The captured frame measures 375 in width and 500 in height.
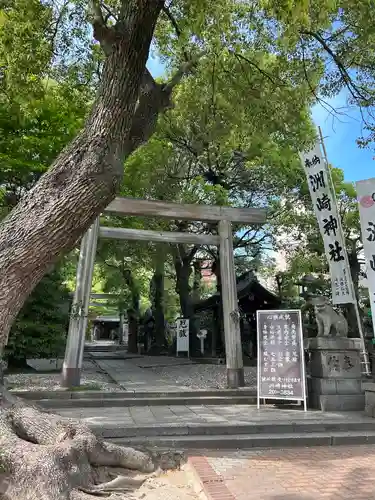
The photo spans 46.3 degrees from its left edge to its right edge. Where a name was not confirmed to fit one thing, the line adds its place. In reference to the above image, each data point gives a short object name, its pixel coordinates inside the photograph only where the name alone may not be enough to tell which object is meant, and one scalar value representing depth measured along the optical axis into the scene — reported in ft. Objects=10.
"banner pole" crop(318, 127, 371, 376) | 34.50
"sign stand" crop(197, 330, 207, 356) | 64.64
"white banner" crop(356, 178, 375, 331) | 26.37
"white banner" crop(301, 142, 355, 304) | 35.19
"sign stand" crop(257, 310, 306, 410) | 26.02
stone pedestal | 26.17
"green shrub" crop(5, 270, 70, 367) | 40.86
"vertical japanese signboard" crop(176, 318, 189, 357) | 59.41
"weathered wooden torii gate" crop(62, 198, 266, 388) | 30.32
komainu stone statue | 27.66
